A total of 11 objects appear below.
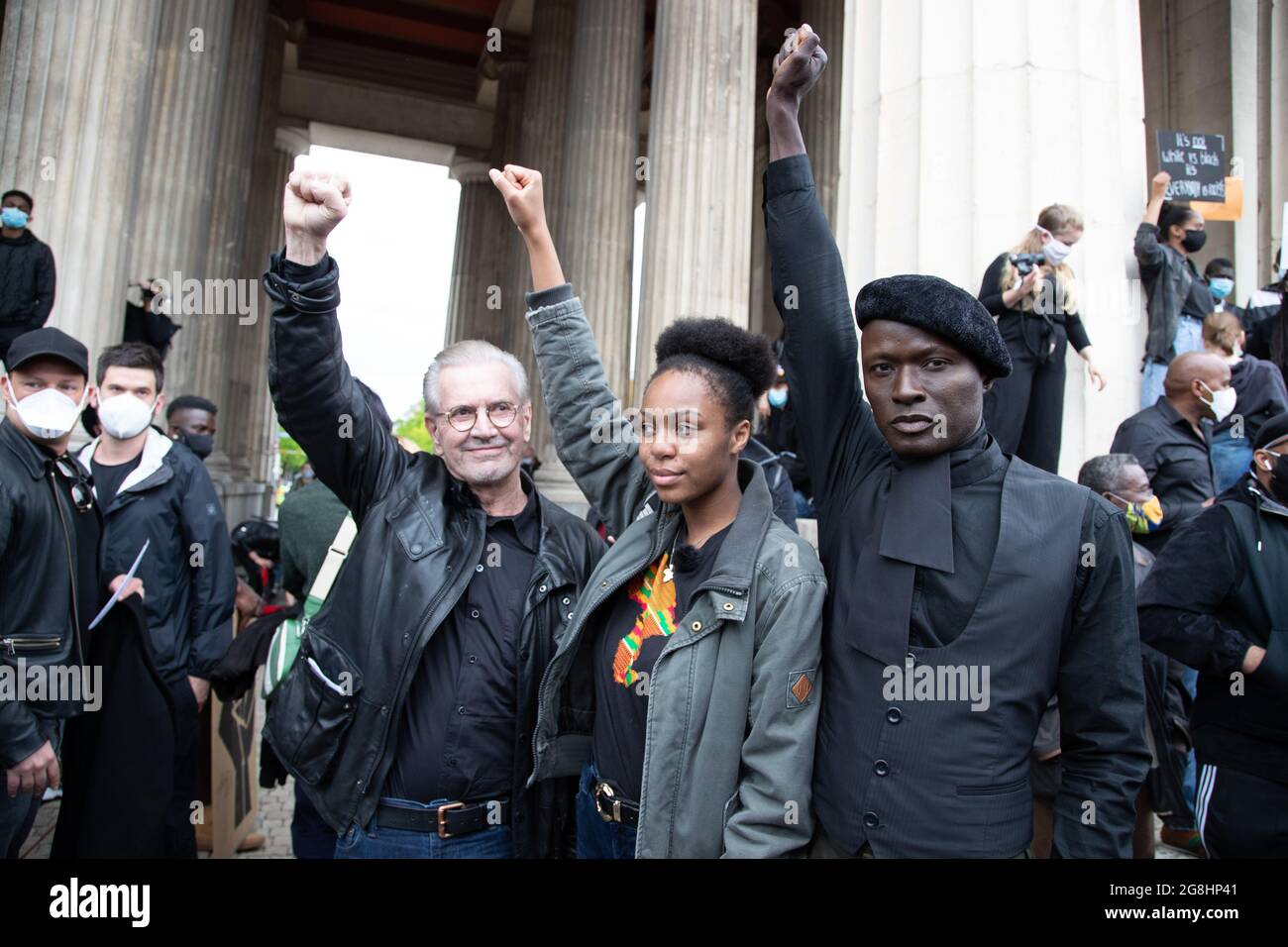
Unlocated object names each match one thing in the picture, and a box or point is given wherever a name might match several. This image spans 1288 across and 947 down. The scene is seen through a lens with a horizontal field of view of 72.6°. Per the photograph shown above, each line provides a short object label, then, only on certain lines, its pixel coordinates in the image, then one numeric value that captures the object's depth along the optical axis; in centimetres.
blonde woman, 384
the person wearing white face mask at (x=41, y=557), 292
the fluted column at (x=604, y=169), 1262
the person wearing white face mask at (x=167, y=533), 421
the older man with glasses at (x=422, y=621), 238
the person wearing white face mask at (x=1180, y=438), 477
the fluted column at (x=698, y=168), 983
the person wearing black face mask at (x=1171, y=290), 565
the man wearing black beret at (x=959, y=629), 185
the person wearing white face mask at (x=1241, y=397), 558
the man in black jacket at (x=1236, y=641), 293
